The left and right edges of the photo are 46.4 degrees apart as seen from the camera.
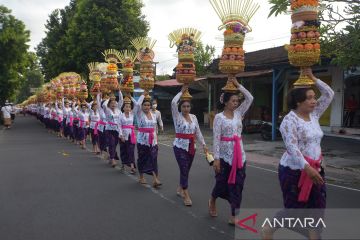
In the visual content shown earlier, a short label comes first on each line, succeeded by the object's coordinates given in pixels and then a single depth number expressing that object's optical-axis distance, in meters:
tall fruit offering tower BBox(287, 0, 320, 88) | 4.52
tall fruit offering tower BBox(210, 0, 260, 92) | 5.57
